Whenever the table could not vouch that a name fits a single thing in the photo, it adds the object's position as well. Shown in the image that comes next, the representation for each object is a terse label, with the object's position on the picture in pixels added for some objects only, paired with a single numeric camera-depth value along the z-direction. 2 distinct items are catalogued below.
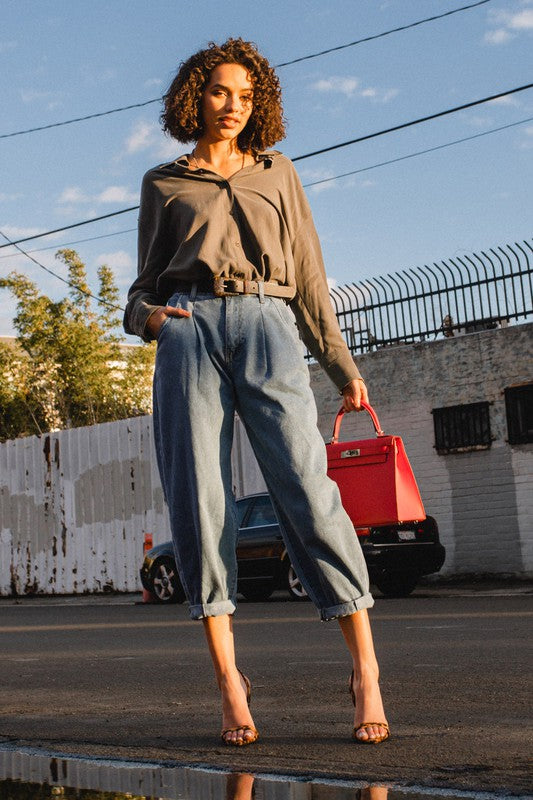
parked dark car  14.00
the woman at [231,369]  3.57
